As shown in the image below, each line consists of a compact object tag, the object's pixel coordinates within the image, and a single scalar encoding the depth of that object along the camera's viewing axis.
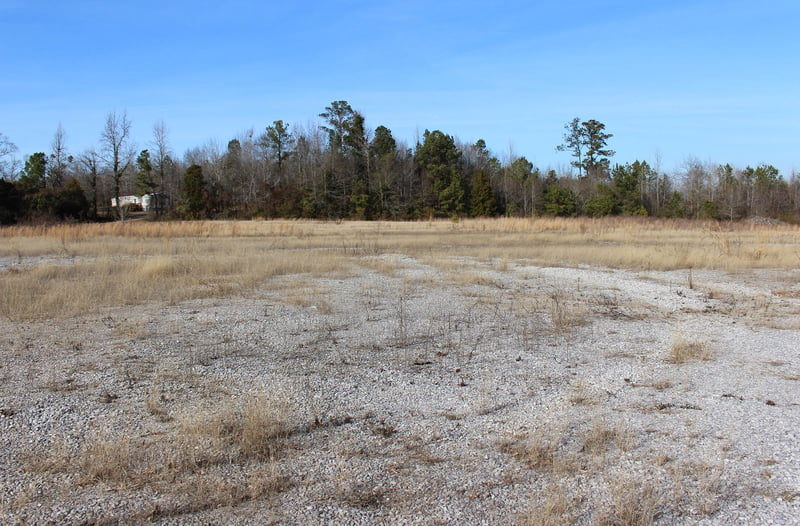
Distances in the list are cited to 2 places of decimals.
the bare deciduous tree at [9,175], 56.36
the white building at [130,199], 67.19
